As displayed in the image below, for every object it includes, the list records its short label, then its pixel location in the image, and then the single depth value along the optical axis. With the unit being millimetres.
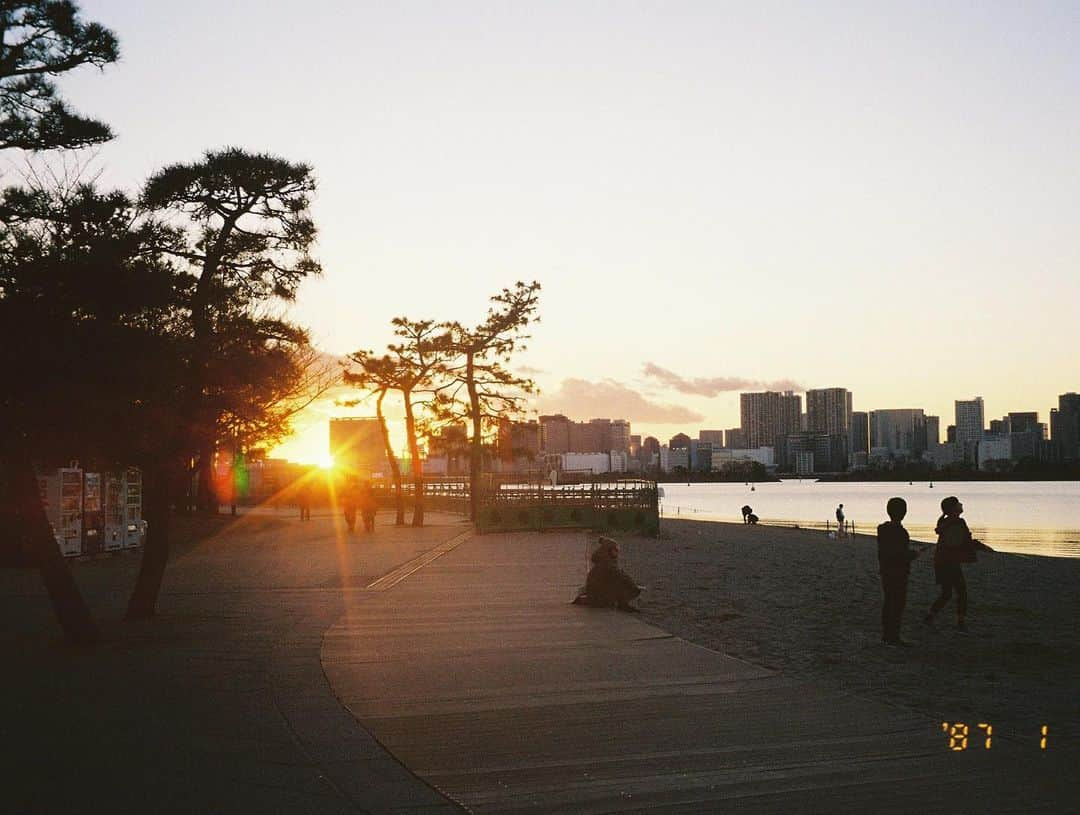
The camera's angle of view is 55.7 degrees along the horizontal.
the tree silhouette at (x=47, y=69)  10406
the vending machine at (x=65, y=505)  23172
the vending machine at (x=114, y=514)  26188
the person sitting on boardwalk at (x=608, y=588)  14062
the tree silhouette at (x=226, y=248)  12930
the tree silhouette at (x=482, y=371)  38562
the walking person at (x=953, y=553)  12398
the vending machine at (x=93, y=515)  24906
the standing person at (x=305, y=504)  44781
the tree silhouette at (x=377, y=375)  37875
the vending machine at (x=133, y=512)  27641
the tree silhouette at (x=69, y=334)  10055
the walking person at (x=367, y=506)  35219
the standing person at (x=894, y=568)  11461
